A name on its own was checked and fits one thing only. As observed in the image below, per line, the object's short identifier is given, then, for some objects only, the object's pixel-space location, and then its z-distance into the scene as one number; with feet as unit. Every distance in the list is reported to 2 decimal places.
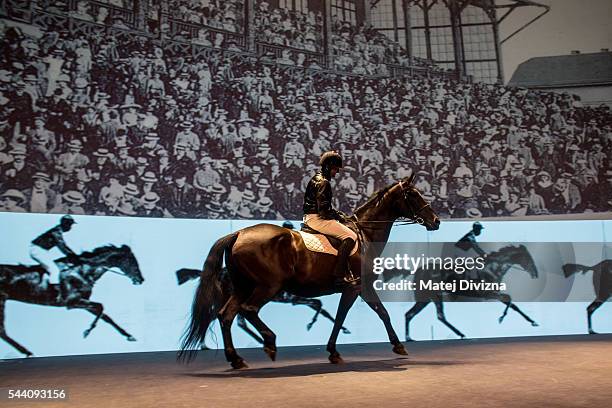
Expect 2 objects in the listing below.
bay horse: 16.33
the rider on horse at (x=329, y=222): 17.88
